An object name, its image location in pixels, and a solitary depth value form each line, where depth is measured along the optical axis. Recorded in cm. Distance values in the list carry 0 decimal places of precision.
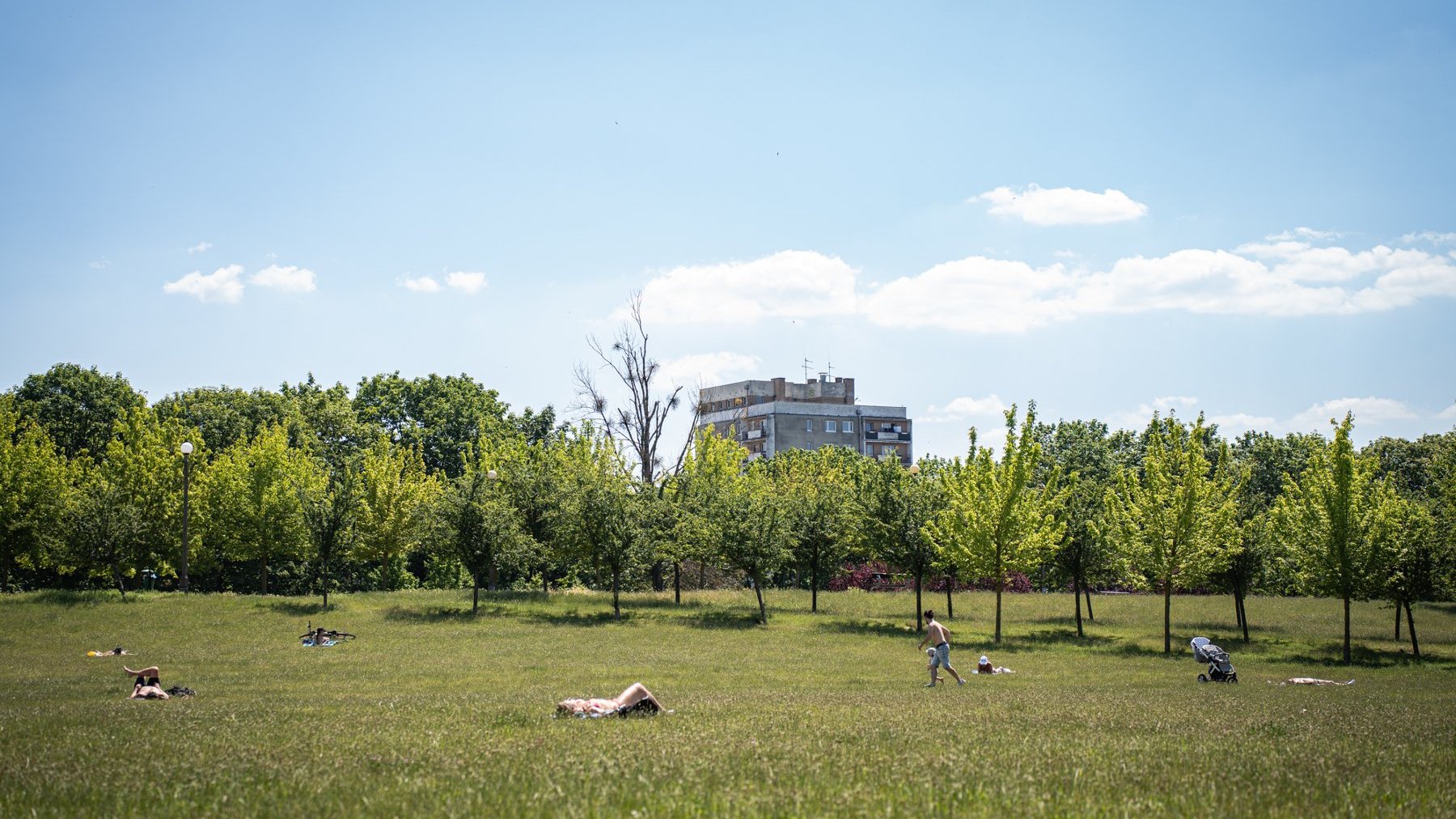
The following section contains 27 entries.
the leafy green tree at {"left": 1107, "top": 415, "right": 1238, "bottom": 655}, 4350
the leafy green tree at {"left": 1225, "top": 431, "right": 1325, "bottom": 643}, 4884
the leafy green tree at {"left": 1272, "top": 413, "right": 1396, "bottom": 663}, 4153
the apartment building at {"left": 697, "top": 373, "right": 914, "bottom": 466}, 16350
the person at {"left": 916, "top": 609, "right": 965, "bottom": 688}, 2764
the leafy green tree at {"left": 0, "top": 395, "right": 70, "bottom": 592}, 5362
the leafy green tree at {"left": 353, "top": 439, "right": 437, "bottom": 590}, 5888
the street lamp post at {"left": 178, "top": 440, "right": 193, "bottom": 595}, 4603
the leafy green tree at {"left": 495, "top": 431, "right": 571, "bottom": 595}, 5631
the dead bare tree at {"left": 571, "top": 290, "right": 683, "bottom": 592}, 7188
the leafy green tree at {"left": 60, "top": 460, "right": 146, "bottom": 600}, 5038
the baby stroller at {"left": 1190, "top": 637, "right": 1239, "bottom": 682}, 3067
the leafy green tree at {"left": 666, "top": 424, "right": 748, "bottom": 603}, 5441
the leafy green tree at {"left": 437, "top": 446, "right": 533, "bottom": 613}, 5119
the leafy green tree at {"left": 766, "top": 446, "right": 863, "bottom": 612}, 5431
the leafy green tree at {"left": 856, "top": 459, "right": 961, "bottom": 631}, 5006
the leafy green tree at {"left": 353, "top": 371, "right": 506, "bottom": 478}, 9056
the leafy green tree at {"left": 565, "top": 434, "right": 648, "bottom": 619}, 5034
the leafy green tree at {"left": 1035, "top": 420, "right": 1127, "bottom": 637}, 4928
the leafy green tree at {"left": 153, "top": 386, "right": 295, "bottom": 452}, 7588
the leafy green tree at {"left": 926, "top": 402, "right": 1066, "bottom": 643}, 4553
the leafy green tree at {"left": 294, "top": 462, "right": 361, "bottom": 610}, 5078
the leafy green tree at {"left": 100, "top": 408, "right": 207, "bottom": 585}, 5719
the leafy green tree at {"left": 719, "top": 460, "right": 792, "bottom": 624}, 5059
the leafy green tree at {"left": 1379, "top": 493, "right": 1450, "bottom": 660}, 4147
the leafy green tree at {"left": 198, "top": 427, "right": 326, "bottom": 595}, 5755
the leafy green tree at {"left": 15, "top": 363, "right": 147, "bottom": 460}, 7531
